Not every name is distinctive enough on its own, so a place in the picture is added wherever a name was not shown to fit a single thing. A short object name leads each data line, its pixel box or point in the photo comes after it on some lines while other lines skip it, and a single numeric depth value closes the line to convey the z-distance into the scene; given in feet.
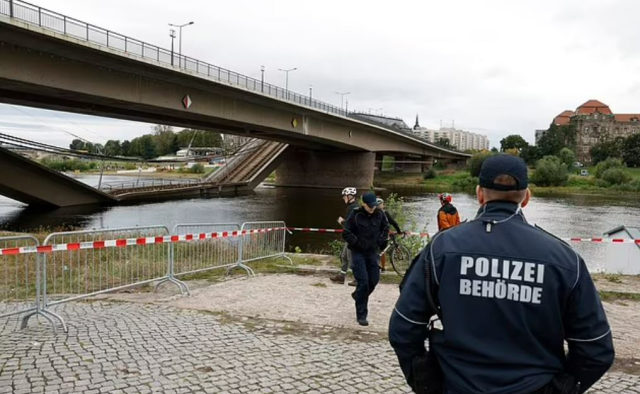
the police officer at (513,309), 7.12
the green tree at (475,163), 222.60
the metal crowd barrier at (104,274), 25.77
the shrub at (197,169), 254.47
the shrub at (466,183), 200.25
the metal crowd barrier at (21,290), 20.65
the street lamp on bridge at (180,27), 101.07
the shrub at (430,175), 236.02
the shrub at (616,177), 189.16
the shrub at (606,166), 203.82
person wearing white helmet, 27.35
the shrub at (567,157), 259.84
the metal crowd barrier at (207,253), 33.67
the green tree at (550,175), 192.03
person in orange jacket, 35.09
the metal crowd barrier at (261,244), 37.45
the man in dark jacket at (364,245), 22.12
